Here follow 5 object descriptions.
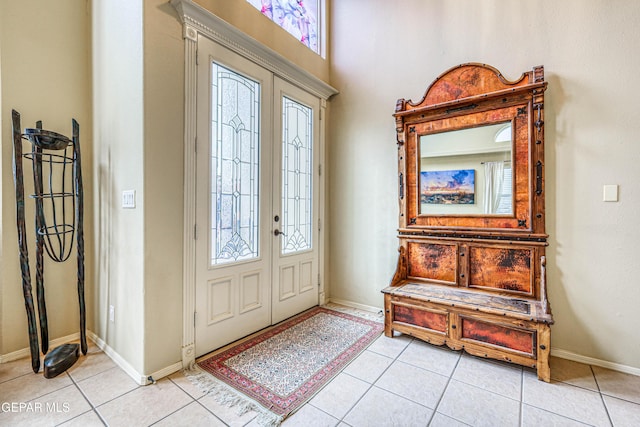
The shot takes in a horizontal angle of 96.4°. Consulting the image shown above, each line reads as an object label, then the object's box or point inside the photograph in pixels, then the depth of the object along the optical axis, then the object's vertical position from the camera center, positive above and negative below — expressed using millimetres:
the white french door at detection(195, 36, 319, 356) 2186 +110
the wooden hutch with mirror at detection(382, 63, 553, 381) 2092 -72
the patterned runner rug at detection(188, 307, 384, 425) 1710 -1121
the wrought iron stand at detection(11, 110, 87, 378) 1904 -95
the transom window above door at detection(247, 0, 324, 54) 2832 +2071
